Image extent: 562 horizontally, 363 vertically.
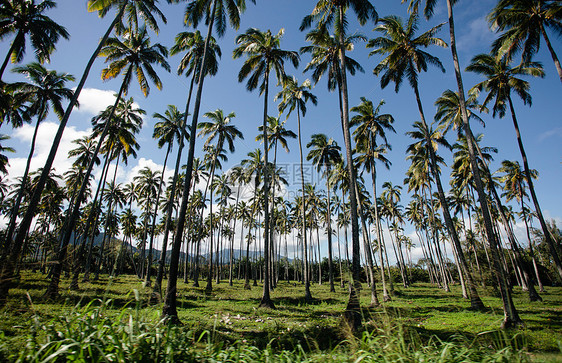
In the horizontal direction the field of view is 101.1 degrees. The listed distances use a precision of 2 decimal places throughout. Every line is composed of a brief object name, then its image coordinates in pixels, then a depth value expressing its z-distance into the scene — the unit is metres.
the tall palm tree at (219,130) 22.88
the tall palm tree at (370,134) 21.36
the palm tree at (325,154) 25.14
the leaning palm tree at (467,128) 9.50
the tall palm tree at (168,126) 22.33
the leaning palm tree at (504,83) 15.51
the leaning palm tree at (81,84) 10.39
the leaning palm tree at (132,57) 16.77
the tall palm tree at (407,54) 15.57
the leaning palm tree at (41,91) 18.34
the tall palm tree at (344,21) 11.62
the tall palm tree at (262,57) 16.88
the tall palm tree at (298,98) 22.41
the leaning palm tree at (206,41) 9.03
